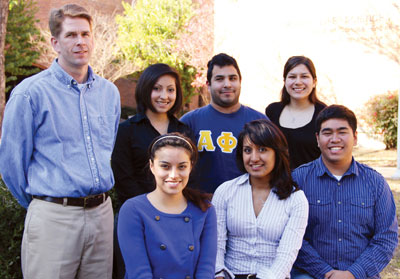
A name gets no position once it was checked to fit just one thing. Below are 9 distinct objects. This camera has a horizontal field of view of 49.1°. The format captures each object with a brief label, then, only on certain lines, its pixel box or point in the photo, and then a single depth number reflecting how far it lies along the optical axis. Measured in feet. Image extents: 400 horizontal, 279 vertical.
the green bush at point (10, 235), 10.73
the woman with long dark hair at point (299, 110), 13.29
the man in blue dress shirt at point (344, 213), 10.10
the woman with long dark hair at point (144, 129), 11.09
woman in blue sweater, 8.74
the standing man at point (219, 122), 12.01
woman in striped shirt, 9.61
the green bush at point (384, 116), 46.03
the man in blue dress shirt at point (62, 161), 8.81
